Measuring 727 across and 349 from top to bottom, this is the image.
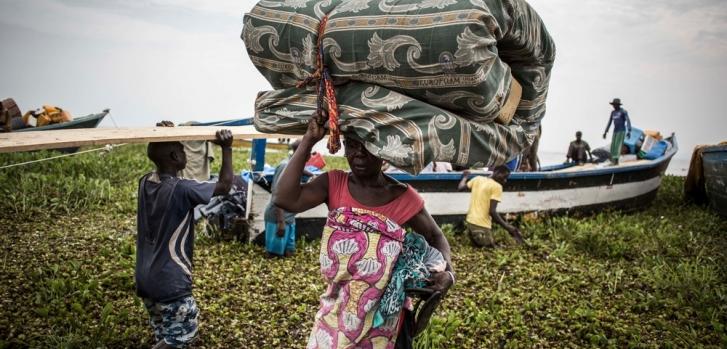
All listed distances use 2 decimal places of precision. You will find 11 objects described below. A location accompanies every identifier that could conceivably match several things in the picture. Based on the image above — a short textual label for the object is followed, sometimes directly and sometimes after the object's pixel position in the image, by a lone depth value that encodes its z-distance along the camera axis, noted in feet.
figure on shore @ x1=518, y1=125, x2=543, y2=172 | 36.60
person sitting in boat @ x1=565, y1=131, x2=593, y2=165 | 49.75
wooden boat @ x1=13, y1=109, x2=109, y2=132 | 38.90
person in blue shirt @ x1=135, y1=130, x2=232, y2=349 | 10.53
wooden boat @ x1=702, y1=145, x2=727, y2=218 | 31.24
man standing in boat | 40.11
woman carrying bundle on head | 7.36
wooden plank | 7.36
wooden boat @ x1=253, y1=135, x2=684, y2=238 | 23.65
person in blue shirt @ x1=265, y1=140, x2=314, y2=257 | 20.36
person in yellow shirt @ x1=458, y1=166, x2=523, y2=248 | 24.20
